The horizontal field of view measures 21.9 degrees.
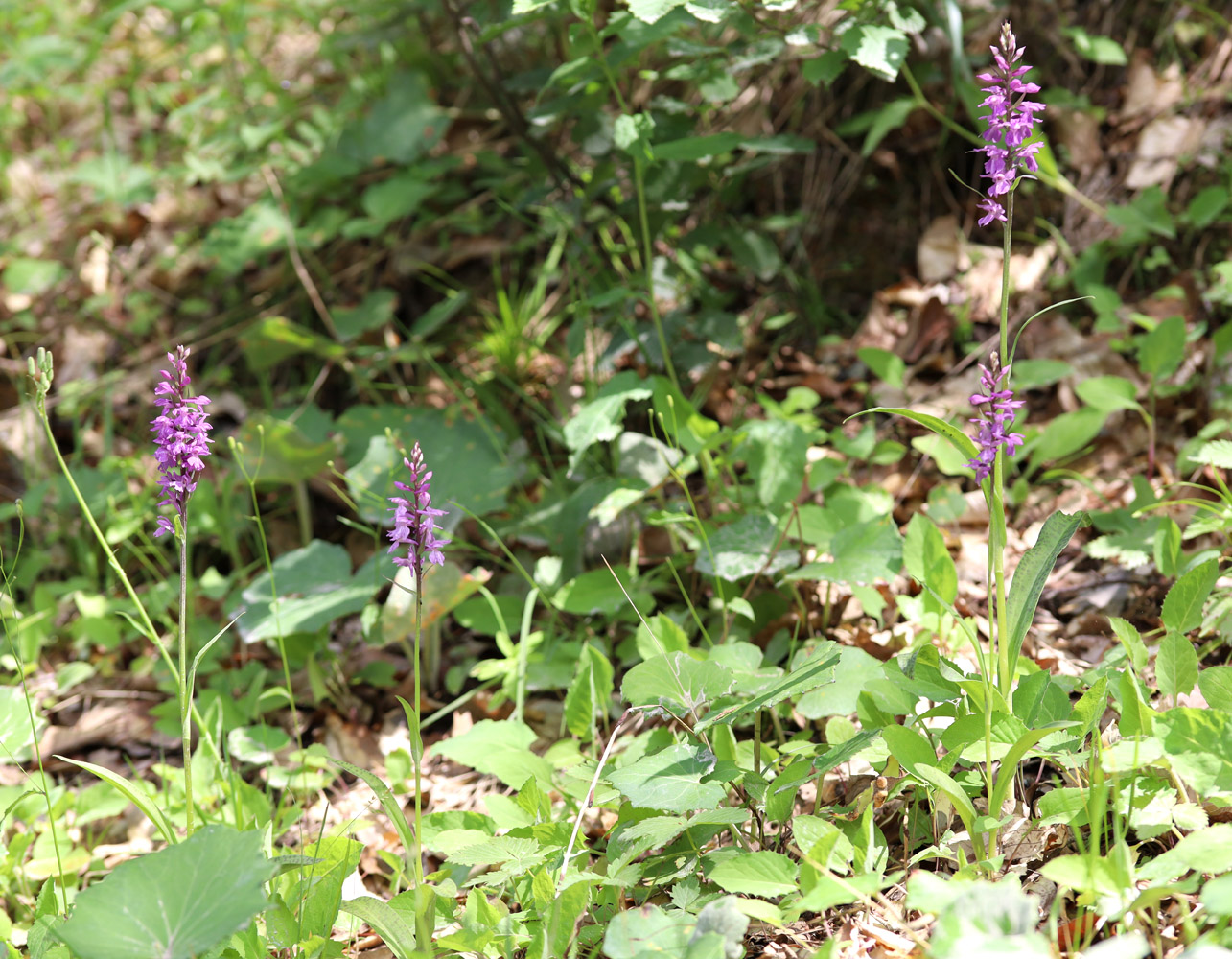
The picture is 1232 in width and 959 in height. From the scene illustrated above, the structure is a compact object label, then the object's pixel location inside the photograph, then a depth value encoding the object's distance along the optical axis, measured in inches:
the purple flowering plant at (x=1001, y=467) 51.6
